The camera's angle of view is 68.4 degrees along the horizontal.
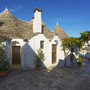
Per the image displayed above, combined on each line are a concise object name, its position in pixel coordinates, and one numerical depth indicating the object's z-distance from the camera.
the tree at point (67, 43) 9.99
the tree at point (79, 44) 11.47
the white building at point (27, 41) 8.48
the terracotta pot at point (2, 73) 6.60
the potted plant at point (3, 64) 6.62
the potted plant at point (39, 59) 8.69
